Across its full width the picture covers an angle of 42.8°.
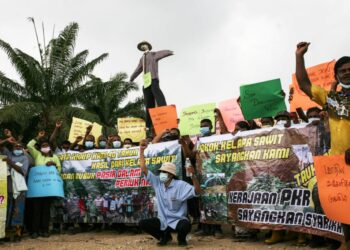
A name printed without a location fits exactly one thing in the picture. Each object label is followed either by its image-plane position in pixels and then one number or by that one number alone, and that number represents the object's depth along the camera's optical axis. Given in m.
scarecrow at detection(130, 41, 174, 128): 10.27
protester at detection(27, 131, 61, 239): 7.78
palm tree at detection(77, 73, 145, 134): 20.48
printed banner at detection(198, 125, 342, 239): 5.44
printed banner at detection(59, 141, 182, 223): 7.43
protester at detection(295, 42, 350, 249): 3.29
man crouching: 6.28
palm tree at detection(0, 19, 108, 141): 18.06
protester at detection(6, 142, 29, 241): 7.45
